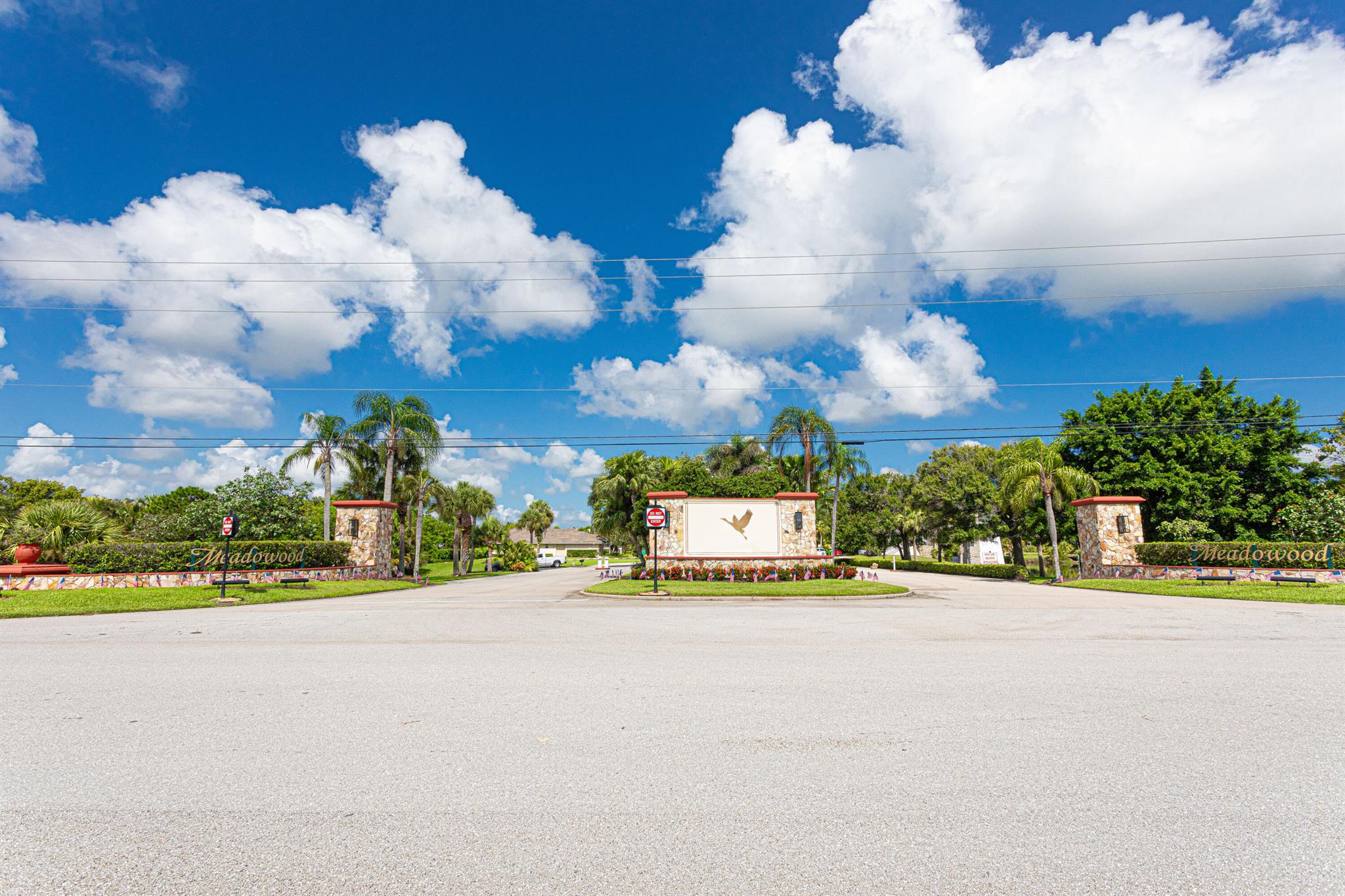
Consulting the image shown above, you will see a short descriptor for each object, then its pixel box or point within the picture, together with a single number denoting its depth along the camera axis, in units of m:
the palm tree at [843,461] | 46.03
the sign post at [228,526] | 20.31
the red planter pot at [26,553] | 24.56
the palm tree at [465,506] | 47.28
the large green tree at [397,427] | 38.47
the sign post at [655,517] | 23.84
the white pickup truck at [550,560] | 75.31
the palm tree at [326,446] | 37.94
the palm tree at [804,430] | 44.06
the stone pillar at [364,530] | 32.06
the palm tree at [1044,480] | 31.62
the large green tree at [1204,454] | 31.70
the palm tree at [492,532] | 64.69
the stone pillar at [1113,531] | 27.94
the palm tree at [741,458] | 48.28
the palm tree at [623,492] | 41.69
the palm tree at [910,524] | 58.97
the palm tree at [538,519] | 83.25
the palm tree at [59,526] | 25.58
